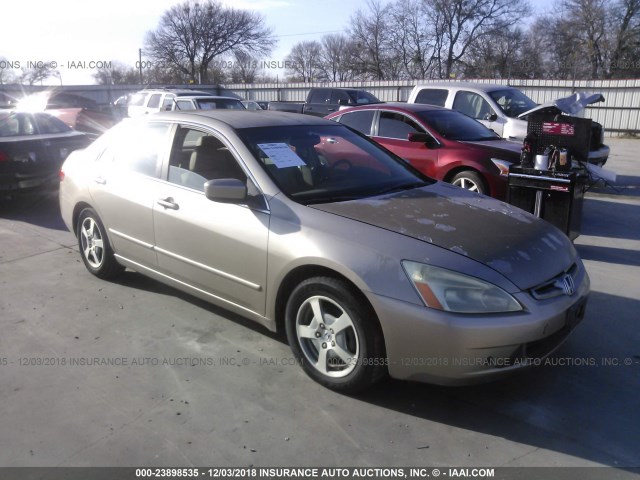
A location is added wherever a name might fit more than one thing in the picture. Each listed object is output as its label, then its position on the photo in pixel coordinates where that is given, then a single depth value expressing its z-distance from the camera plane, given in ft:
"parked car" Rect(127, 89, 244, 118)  48.91
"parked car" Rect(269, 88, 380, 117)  65.26
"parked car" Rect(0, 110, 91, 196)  27.02
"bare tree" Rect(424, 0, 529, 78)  159.33
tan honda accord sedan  9.96
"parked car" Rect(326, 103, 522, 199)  23.91
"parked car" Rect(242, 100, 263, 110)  65.17
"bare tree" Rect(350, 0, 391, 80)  166.50
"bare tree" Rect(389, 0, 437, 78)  164.45
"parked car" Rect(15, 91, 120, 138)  48.78
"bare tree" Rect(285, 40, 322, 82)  189.78
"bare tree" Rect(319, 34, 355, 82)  175.69
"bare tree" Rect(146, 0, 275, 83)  176.96
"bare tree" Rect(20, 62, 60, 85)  131.43
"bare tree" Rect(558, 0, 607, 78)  138.21
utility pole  153.28
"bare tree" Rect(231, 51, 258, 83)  182.70
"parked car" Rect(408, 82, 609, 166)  34.40
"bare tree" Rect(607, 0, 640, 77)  130.00
